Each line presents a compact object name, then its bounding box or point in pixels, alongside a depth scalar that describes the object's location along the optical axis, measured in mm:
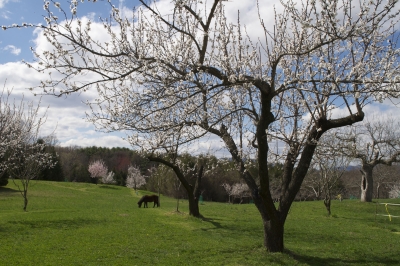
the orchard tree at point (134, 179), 47312
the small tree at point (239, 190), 40159
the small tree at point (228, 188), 40594
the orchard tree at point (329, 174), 17742
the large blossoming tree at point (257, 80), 5688
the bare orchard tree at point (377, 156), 21562
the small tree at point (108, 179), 54412
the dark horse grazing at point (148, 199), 22322
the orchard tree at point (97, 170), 53625
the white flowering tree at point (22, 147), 16484
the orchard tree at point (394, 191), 37584
